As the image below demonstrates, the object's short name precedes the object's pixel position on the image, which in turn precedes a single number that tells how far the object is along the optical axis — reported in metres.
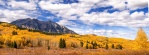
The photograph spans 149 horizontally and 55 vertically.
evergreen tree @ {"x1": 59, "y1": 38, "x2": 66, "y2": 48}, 142.00
